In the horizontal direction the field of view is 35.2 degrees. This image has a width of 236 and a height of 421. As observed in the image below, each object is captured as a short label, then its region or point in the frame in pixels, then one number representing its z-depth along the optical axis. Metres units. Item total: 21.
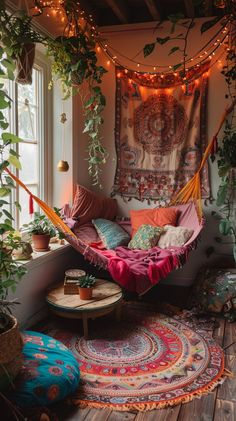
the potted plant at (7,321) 1.56
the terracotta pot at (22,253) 2.44
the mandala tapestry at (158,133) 3.42
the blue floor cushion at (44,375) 1.66
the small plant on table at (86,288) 2.45
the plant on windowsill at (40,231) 2.71
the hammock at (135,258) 2.61
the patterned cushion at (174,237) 3.01
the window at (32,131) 2.64
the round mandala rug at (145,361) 1.83
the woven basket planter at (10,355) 1.56
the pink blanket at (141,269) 2.61
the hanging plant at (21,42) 1.66
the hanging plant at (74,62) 2.30
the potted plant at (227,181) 2.94
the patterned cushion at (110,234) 3.17
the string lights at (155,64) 2.94
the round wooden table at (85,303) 2.35
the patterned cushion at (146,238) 3.09
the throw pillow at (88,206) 3.26
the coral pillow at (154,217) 3.29
